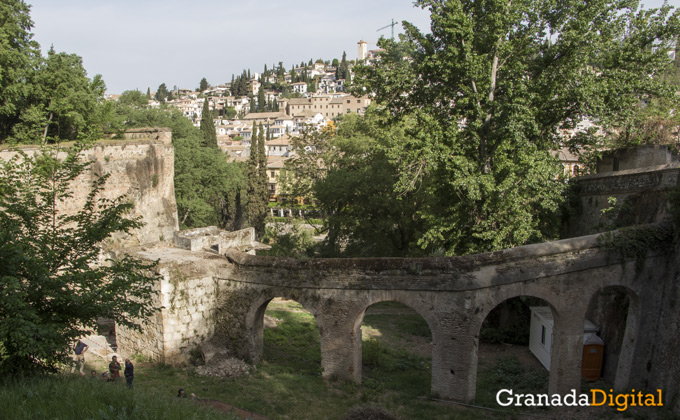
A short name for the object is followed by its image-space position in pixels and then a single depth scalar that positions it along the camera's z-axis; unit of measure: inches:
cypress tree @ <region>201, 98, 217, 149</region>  1946.4
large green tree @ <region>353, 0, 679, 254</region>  652.1
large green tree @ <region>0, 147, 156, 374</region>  344.8
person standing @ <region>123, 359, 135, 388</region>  505.0
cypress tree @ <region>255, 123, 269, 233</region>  1830.7
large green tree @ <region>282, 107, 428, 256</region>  979.9
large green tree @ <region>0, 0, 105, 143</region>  946.7
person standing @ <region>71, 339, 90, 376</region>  550.6
